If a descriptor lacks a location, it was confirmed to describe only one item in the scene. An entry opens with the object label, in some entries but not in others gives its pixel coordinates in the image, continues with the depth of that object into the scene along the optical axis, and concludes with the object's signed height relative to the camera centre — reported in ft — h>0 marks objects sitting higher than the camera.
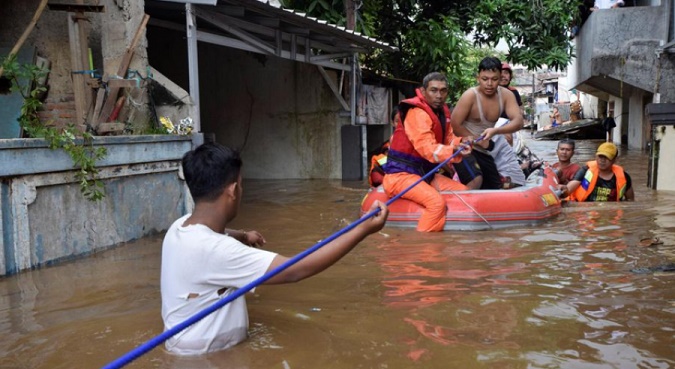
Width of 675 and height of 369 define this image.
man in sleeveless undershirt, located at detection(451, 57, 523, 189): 22.31 +0.94
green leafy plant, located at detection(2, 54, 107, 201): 17.40 +0.02
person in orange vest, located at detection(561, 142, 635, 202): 26.37 -2.11
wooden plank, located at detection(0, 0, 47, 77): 18.95 +3.50
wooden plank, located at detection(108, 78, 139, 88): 20.74 +1.83
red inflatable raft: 22.15 -2.60
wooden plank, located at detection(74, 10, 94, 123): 20.61 +2.74
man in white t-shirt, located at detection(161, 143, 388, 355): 8.98 -1.67
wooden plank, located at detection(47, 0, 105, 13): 20.04 +4.23
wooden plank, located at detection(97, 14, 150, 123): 20.79 +2.32
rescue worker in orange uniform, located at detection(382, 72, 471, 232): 21.47 -0.42
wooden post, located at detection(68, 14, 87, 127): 20.31 +2.35
